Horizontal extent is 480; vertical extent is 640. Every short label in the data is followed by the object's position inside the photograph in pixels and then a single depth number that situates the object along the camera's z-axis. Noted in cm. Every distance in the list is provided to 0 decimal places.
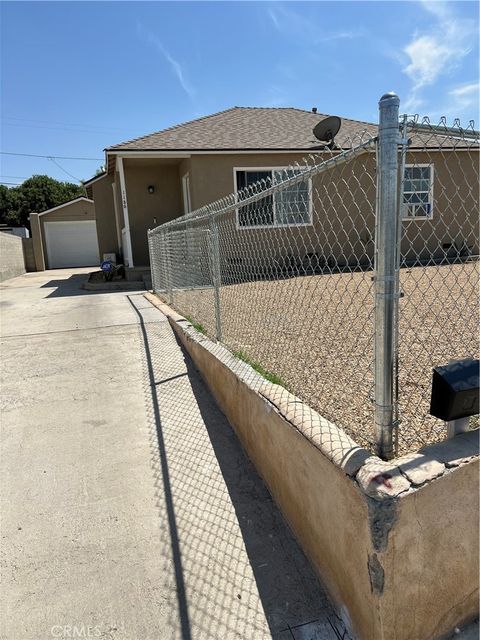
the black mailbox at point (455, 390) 175
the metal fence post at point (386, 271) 168
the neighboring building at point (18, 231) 3181
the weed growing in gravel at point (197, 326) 554
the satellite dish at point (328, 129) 1233
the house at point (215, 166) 1276
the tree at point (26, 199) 4784
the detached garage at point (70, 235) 2670
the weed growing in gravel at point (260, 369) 342
